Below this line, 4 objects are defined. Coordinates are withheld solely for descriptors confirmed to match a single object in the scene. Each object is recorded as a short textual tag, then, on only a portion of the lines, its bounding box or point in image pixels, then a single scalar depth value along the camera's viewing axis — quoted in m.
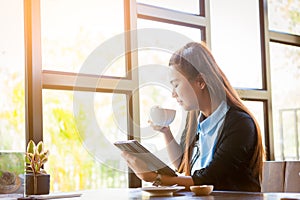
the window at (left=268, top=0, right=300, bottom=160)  4.41
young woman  2.46
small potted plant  2.37
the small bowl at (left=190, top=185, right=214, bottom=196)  2.07
